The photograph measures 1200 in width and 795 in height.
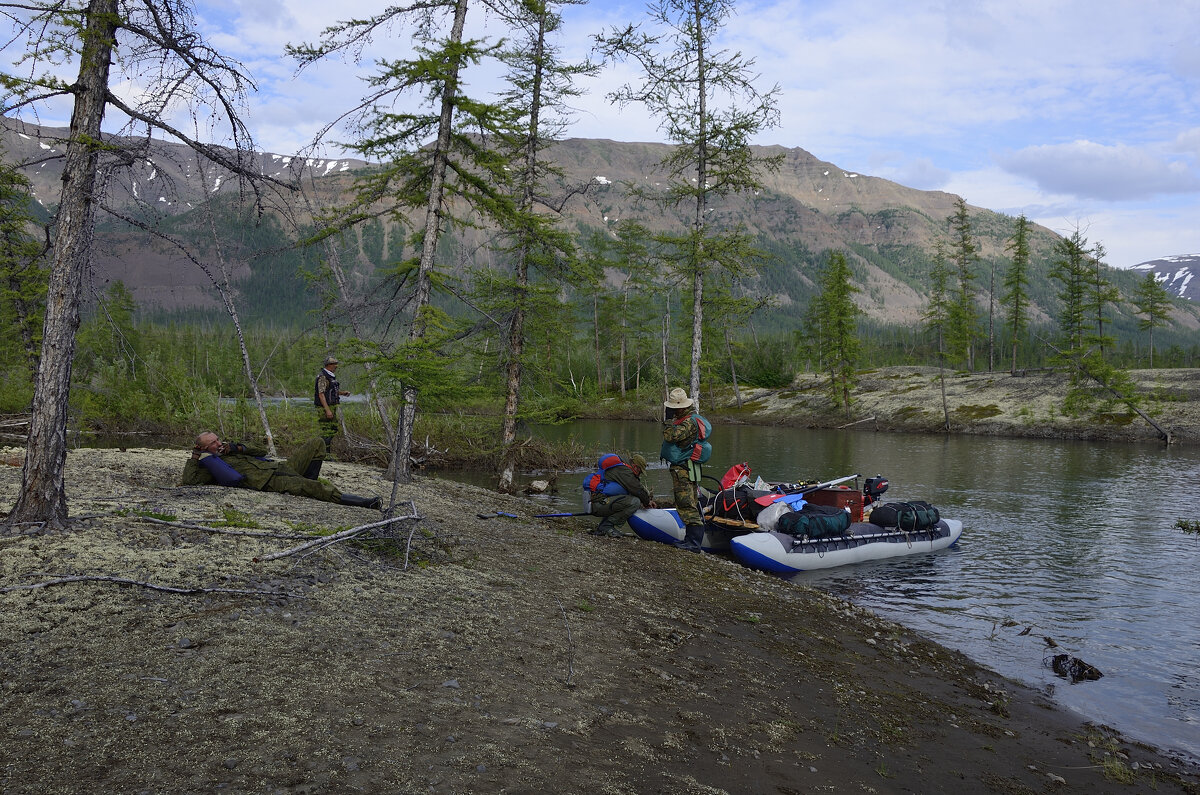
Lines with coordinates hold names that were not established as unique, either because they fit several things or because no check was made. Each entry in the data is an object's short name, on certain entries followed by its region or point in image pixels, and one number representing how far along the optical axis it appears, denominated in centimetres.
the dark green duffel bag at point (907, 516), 1488
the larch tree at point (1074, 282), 5262
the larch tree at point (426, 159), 1302
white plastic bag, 1388
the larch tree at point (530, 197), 1894
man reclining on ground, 1044
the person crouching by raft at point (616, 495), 1284
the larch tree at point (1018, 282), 5738
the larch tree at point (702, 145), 2175
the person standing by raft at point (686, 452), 1280
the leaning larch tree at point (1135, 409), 4041
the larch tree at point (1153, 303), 5692
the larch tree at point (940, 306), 5141
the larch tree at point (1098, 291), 5153
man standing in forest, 1677
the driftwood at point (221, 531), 720
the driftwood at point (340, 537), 684
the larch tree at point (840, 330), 5576
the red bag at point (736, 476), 1517
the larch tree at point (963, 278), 5300
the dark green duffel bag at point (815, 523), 1337
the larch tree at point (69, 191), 626
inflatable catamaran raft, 1323
